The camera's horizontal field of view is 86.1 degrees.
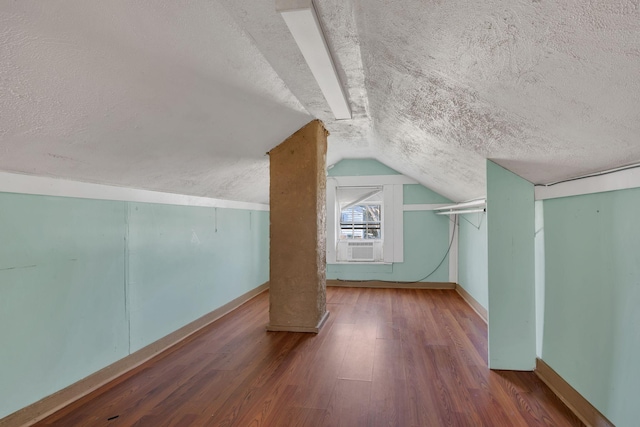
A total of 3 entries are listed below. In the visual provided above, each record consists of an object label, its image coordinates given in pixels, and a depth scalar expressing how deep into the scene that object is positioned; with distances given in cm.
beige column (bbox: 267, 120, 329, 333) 335
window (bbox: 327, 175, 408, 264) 541
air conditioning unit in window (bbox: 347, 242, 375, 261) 551
